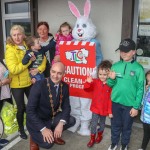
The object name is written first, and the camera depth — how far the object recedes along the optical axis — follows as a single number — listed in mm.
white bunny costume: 3443
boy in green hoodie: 2742
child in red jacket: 3073
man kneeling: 2773
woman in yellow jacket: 3144
